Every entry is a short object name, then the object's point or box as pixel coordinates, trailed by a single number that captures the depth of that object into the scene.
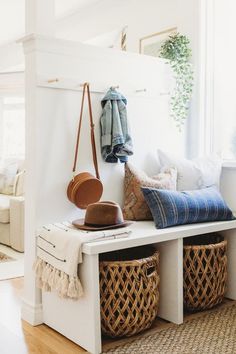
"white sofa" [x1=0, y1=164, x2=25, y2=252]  4.55
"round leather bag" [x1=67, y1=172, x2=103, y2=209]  2.78
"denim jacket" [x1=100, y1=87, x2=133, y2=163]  2.88
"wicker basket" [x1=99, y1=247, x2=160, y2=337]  2.46
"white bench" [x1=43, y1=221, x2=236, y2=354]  2.34
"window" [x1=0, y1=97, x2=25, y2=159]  7.11
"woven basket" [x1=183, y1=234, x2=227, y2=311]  2.83
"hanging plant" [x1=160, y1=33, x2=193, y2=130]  3.40
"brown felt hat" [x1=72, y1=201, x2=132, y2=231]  2.55
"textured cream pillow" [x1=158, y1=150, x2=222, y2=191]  3.20
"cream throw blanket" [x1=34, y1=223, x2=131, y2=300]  2.37
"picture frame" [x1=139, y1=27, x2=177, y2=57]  3.80
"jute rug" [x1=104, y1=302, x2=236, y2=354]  2.36
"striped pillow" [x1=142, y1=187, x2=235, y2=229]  2.77
